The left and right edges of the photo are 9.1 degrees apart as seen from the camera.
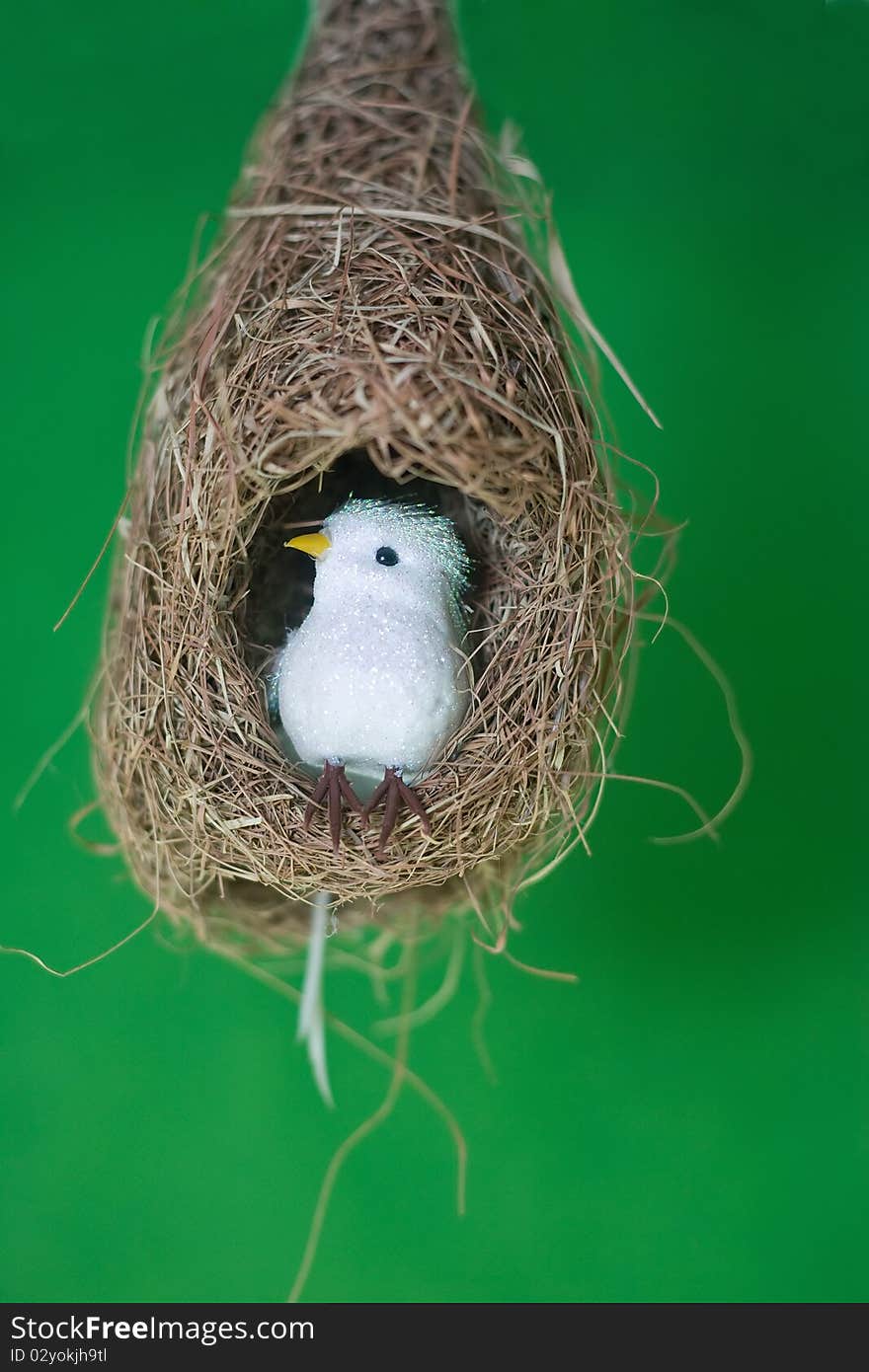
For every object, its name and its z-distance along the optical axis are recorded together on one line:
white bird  1.13
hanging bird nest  1.12
